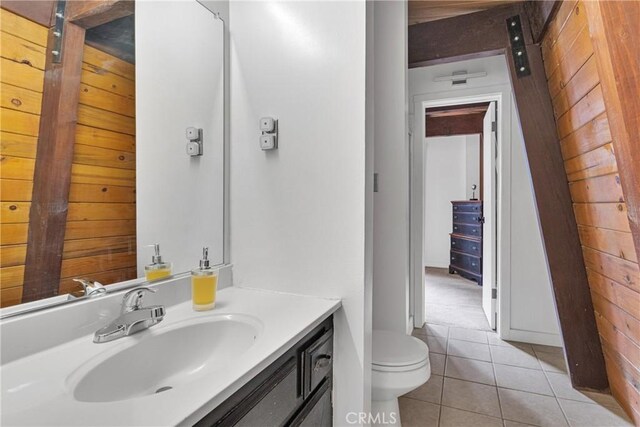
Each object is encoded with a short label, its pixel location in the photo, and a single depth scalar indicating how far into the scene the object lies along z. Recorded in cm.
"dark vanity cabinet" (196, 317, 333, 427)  69
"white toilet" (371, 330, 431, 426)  143
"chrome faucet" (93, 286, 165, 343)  86
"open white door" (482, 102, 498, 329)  289
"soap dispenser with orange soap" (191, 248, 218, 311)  110
